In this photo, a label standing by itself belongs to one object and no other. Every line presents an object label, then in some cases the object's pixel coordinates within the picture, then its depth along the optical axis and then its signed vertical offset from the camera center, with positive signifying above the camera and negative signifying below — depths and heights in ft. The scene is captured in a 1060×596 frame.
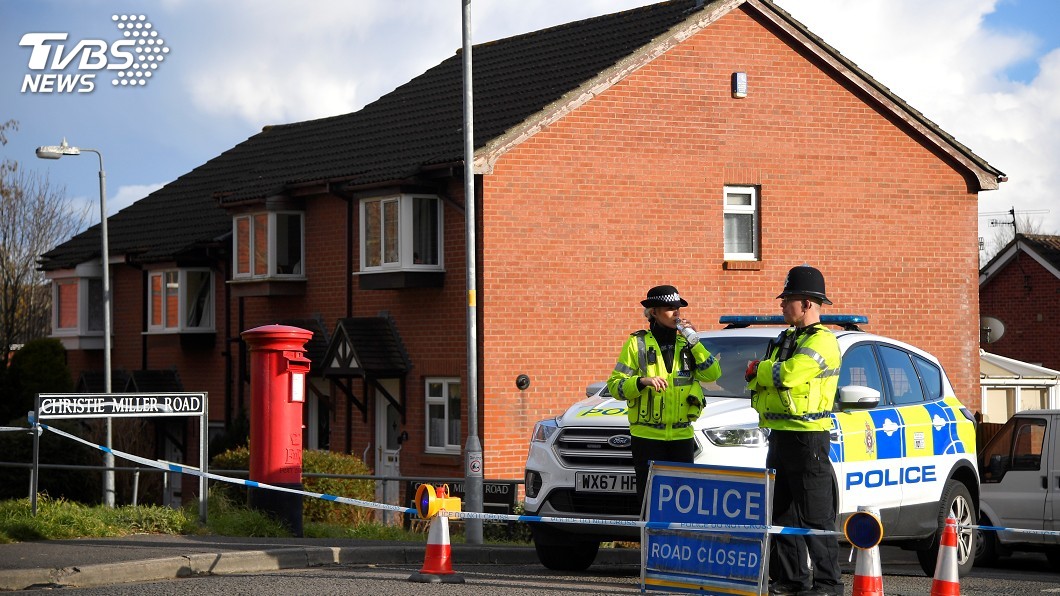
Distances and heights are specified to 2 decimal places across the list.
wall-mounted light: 83.20 +14.23
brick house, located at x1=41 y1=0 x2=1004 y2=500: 78.18 +6.90
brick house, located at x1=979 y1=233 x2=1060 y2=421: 127.75 +3.53
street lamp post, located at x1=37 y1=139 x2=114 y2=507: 81.30 +3.14
